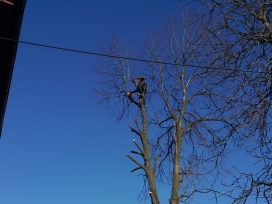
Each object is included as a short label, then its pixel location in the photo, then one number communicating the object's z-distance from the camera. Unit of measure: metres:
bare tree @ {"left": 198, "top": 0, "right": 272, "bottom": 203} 5.66
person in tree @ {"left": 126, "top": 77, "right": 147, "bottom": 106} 11.51
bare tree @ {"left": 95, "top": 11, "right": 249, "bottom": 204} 10.61
